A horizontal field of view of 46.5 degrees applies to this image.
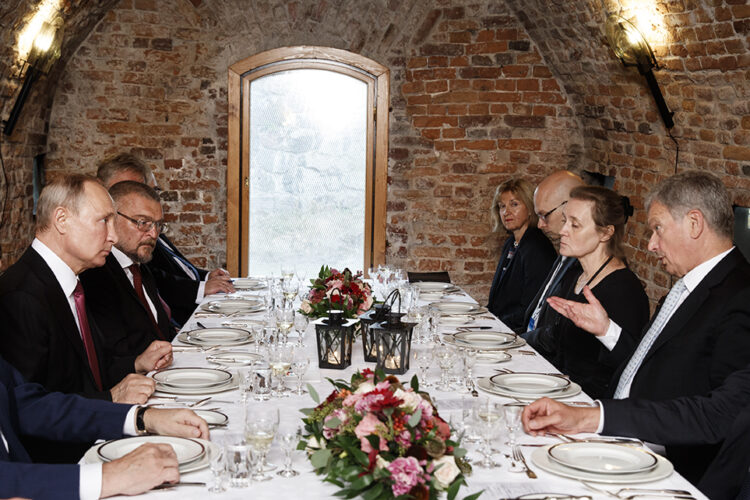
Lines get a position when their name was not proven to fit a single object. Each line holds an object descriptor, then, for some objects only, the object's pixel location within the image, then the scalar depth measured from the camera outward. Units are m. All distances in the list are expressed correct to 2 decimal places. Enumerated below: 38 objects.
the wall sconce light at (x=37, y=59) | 5.59
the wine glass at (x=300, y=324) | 3.24
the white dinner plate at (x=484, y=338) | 3.55
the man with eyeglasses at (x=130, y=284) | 3.69
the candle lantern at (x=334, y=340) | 3.06
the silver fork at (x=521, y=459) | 2.09
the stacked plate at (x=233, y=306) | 4.23
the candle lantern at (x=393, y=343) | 2.97
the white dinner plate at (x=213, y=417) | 2.43
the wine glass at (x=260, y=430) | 2.01
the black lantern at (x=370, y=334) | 3.18
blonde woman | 5.06
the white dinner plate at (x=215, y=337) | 3.46
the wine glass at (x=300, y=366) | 2.71
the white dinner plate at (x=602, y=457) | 2.12
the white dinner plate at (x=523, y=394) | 2.71
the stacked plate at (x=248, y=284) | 5.02
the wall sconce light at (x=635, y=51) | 5.23
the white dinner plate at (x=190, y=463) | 2.05
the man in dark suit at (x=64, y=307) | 2.76
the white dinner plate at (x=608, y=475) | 2.03
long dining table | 1.98
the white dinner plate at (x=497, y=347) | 3.44
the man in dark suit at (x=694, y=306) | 2.62
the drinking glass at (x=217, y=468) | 1.96
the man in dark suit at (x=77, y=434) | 1.95
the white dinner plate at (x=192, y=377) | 2.83
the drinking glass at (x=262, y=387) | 2.66
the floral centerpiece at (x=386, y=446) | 1.80
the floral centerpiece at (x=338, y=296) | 3.50
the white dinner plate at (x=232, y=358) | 3.16
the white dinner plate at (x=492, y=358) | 3.25
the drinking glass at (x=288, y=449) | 2.07
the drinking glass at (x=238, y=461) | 1.96
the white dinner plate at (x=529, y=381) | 2.81
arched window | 6.89
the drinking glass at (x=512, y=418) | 2.19
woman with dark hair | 3.56
